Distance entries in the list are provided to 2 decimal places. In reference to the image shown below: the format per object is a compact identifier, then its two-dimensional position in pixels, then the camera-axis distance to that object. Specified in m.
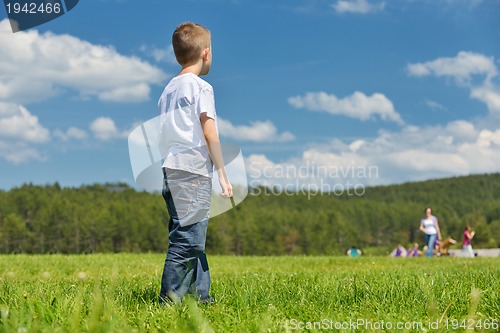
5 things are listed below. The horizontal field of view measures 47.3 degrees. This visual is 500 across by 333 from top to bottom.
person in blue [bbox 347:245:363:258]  32.97
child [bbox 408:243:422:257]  33.95
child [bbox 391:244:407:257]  36.20
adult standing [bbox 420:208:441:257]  22.61
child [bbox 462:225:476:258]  27.91
